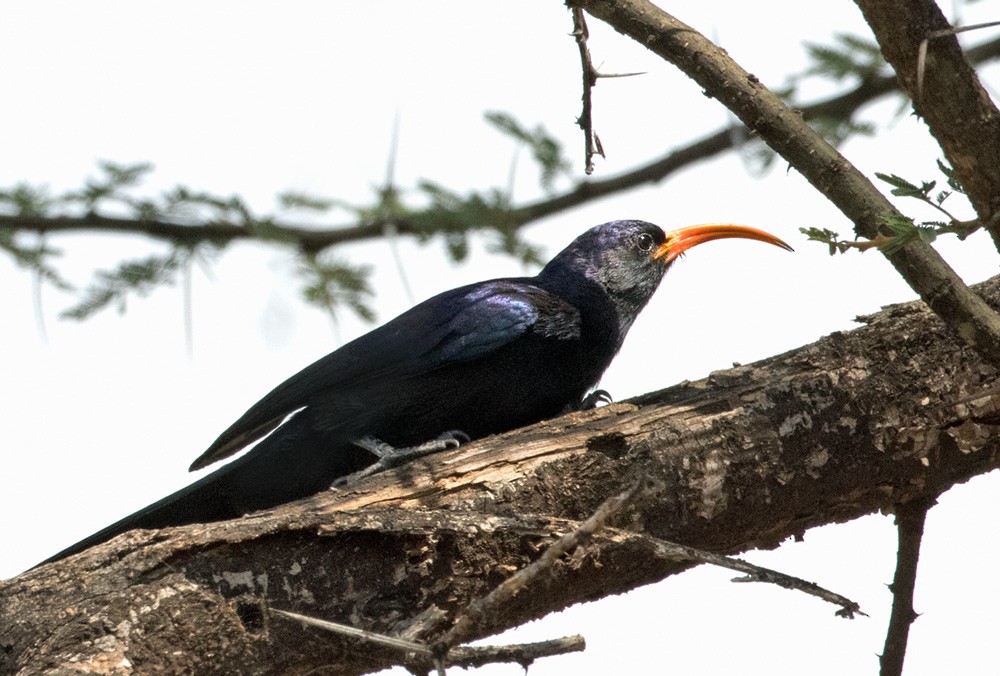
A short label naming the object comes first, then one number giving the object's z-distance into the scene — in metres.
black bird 10.95
